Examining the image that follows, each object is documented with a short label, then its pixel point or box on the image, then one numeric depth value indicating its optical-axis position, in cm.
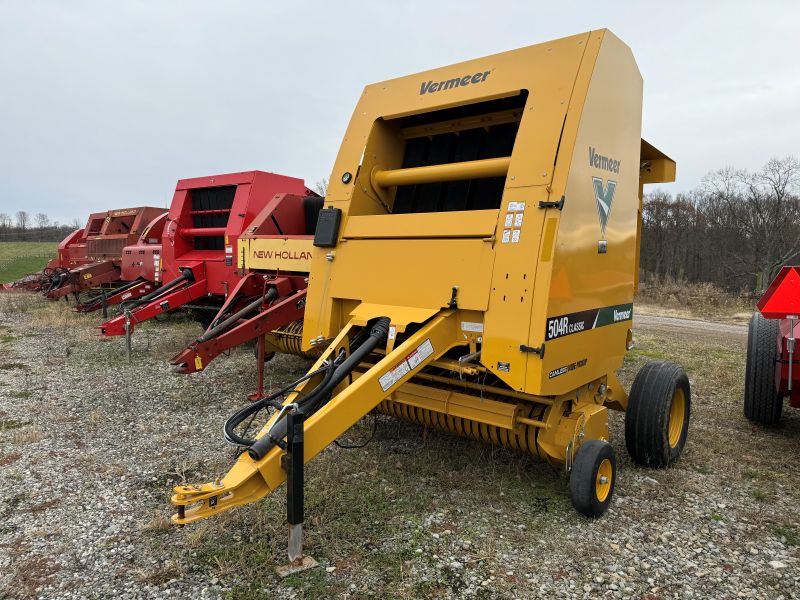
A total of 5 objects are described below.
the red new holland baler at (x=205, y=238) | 772
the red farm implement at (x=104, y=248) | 1241
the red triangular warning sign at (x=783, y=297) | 412
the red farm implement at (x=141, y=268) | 960
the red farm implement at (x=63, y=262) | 1564
